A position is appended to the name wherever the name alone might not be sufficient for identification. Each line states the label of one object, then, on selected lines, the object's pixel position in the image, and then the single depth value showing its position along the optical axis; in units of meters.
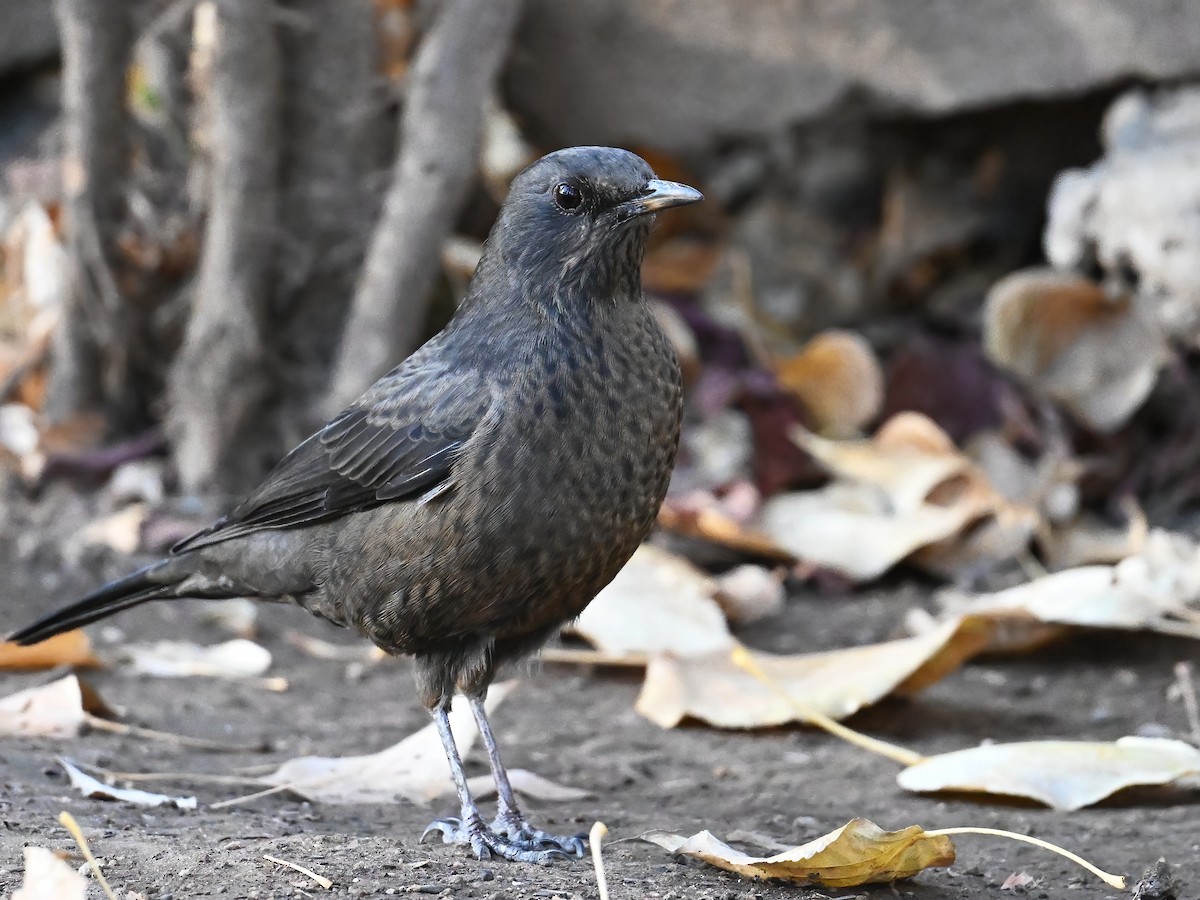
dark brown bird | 6.01
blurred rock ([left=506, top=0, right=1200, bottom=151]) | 10.47
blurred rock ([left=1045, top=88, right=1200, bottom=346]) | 9.90
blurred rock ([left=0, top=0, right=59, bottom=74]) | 14.05
